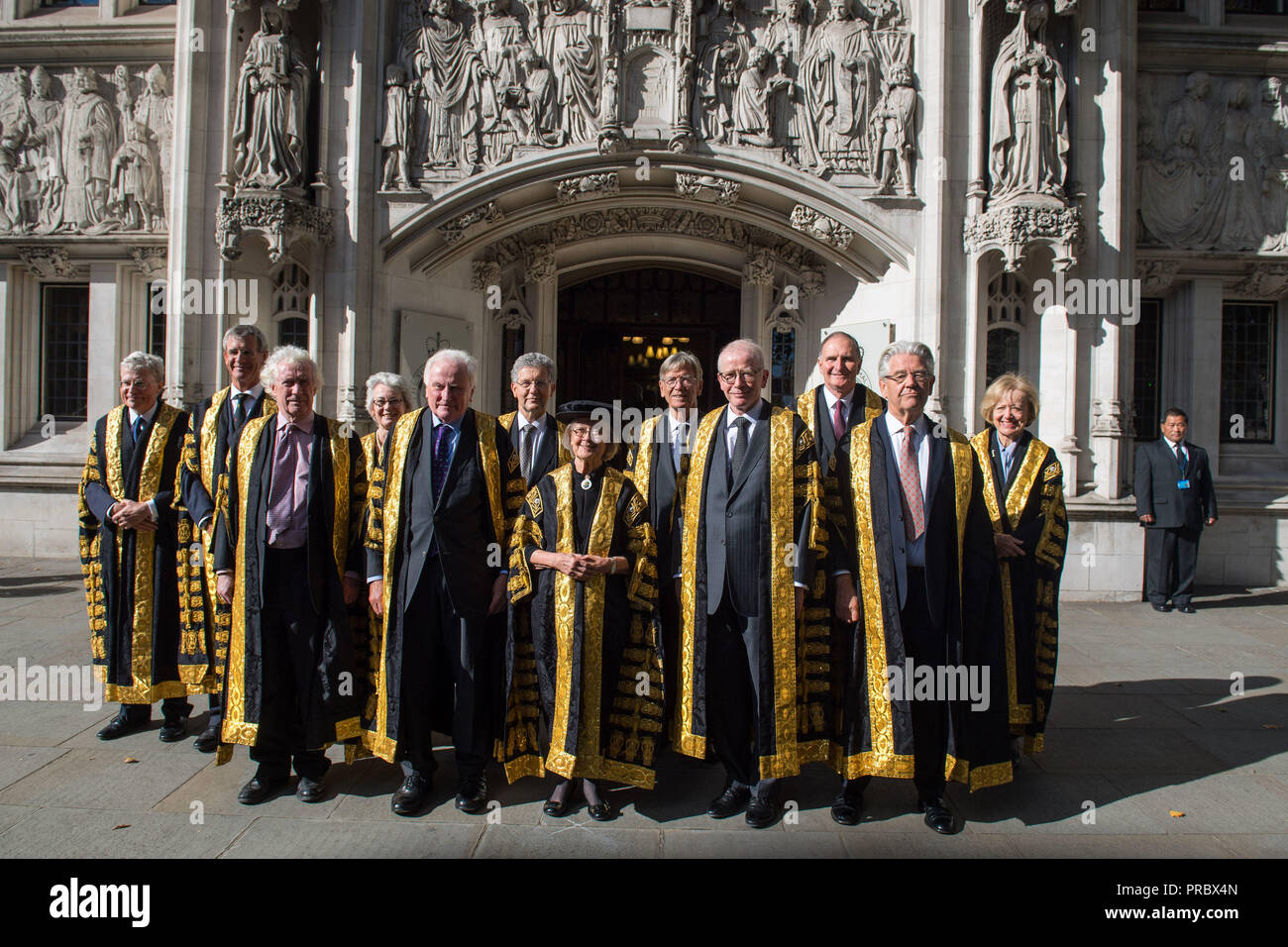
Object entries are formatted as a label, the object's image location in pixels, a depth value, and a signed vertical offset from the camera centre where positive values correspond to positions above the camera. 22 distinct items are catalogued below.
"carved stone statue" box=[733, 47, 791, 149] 8.53 +3.94
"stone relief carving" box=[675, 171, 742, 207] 8.58 +3.04
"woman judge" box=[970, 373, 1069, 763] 4.04 -0.33
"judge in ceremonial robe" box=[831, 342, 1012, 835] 3.50 -0.63
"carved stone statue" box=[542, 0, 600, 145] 8.51 +4.31
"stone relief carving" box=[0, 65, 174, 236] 9.49 +3.74
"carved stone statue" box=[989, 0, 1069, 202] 8.16 +3.68
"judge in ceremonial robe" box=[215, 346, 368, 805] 3.64 -0.59
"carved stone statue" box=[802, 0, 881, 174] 8.50 +4.04
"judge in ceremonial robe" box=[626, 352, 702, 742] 3.90 +0.02
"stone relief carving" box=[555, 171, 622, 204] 8.60 +3.05
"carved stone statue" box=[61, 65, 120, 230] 9.52 +3.76
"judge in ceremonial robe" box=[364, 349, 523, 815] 3.58 -0.49
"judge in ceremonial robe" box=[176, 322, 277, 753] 4.13 -0.01
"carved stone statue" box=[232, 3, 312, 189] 8.30 +3.64
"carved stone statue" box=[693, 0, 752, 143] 8.55 +4.24
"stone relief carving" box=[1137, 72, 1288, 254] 9.01 +3.49
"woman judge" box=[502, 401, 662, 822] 3.55 -0.70
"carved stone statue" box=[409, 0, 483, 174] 8.63 +4.03
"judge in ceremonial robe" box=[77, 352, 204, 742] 4.39 -0.52
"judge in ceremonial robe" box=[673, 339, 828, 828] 3.55 -0.56
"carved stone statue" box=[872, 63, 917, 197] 8.41 +3.57
